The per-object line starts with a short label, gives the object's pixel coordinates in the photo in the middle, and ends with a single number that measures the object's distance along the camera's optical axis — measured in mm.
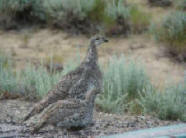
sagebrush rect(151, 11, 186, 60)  25172
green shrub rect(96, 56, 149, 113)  19016
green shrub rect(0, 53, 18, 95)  19562
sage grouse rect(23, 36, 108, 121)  14992
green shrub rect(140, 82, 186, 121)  17156
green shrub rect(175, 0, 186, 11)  27703
